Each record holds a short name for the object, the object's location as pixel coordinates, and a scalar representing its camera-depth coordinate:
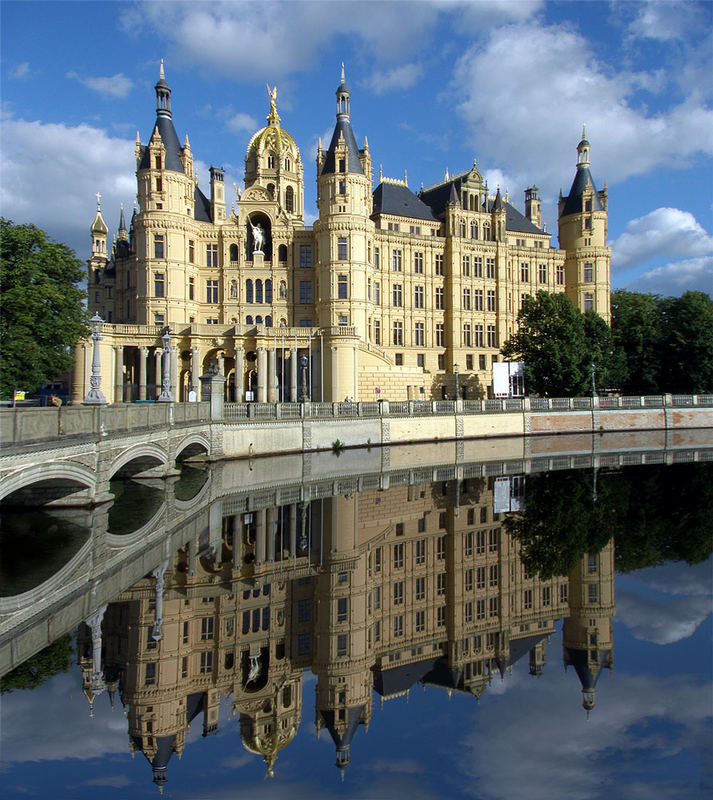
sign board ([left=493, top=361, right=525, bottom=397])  59.22
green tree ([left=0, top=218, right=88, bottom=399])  32.88
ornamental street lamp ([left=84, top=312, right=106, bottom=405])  20.81
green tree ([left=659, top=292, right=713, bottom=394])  62.38
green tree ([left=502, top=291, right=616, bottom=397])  55.59
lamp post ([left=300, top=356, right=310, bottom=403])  52.14
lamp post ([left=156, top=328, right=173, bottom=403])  29.89
